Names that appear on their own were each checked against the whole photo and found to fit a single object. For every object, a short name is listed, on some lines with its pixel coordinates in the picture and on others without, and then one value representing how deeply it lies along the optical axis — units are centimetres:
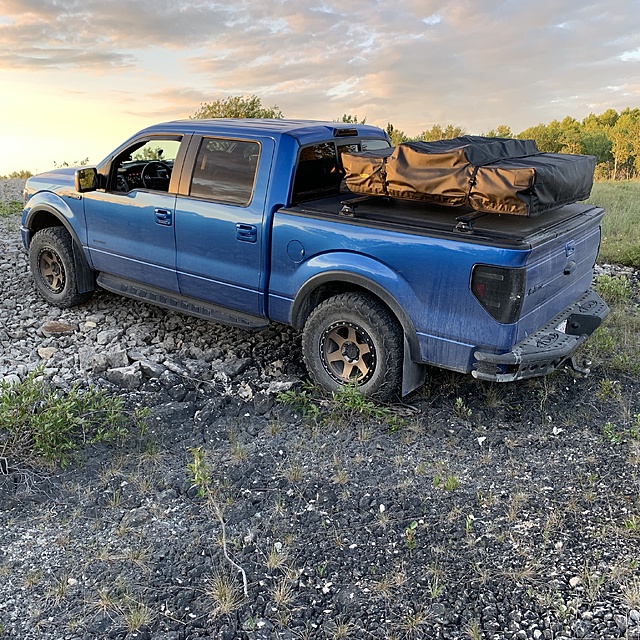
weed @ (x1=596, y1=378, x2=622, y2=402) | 514
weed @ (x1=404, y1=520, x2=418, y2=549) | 355
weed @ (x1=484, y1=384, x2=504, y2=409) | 510
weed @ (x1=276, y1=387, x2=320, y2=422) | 489
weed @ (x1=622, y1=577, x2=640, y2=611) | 312
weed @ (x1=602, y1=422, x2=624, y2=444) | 455
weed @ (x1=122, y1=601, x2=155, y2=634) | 305
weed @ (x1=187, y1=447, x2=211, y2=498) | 399
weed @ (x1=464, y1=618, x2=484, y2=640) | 298
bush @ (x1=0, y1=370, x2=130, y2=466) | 436
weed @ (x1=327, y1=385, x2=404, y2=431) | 478
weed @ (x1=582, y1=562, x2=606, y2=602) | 318
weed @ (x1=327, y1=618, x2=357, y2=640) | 301
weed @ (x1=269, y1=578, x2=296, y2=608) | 317
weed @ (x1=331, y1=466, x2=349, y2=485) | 413
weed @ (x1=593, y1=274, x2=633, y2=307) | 753
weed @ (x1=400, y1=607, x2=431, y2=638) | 302
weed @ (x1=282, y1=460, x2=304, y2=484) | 416
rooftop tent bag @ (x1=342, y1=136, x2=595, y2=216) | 413
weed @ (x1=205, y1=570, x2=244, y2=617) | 313
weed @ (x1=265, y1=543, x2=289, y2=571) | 340
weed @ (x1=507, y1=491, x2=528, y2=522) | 379
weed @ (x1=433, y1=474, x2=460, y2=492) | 404
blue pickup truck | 429
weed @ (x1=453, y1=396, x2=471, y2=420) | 490
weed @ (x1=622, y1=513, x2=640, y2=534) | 364
